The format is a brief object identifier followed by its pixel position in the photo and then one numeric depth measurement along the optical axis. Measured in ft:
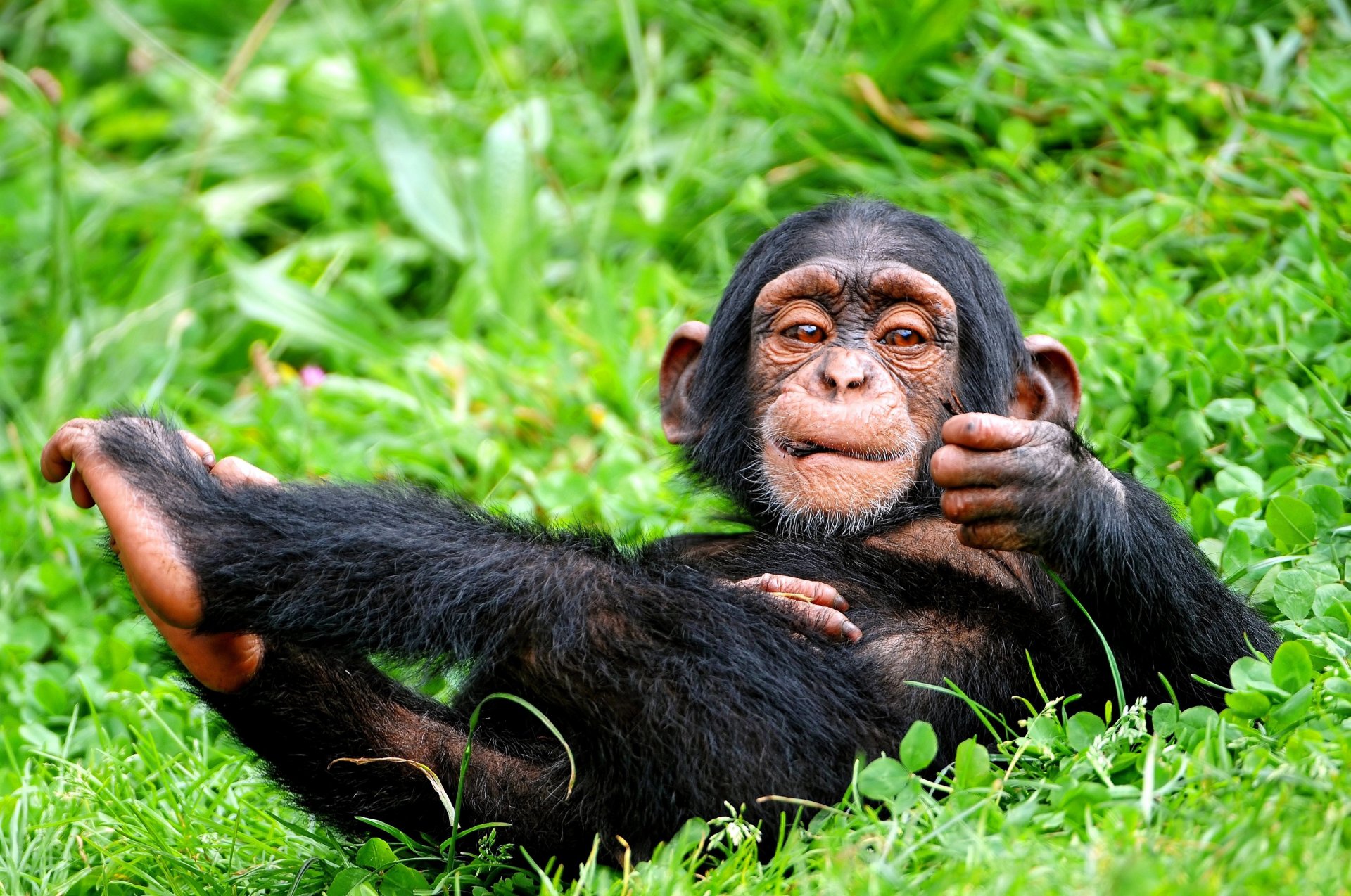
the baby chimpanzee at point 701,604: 20.77
